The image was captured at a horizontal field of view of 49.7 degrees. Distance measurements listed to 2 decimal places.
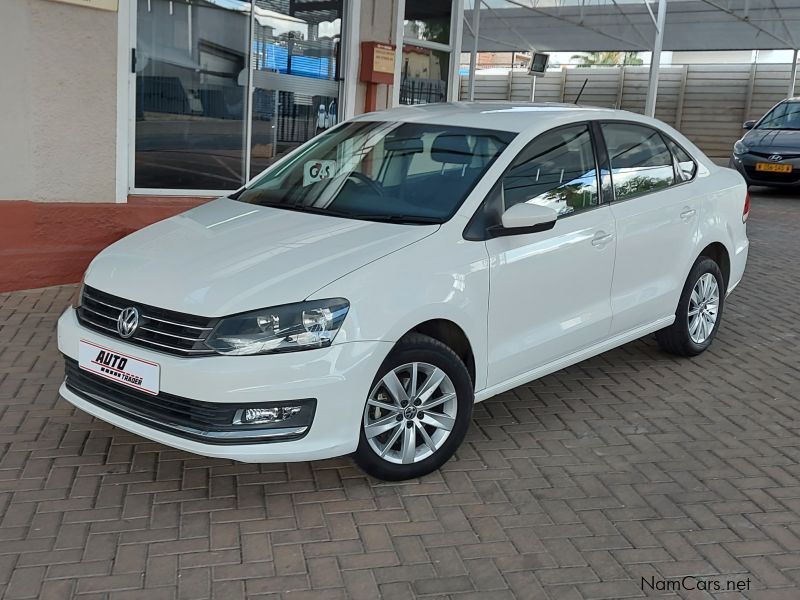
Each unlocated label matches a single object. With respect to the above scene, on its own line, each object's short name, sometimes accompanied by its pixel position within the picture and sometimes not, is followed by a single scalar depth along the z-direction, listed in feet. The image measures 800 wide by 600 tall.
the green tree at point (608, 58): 124.67
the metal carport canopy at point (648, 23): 72.79
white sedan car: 11.17
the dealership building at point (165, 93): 21.56
